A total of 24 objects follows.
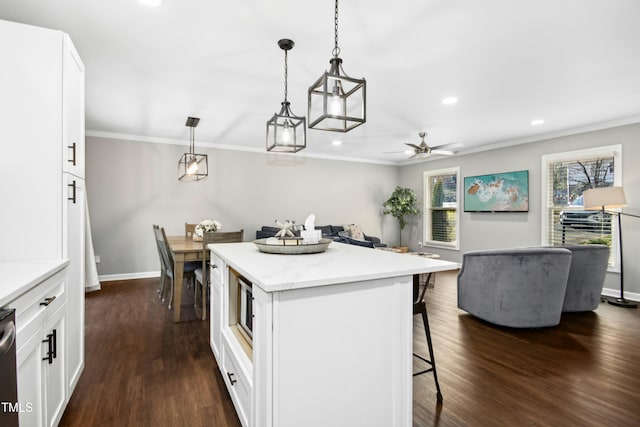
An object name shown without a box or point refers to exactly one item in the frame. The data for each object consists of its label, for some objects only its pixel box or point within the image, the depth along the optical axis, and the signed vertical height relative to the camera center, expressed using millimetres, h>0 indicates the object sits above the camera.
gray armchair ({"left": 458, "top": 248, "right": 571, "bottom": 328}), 3125 -714
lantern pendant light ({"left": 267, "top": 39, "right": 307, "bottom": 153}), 2262 +608
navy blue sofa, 4325 -369
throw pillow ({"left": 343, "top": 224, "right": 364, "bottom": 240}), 6940 -392
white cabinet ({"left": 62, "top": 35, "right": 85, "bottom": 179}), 1728 +596
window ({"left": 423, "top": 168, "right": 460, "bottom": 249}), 6785 +120
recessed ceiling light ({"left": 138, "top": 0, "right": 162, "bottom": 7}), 1938 +1289
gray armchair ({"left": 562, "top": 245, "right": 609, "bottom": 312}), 3570 -720
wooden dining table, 3383 -493
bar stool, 1987 -598
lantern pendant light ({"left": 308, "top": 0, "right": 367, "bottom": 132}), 1546 +600
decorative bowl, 1937 -215
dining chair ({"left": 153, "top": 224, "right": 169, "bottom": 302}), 4057 -746
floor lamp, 3928 +146
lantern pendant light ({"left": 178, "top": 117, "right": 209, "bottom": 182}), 4395 +851
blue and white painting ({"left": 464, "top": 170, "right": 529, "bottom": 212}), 5461 +381
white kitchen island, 1295 -571
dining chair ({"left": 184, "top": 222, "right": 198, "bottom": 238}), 5065 -228
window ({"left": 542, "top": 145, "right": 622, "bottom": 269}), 4508 +305
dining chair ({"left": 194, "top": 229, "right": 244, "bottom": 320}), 3494 -309
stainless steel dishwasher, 992 -514
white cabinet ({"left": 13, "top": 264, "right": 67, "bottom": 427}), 1234 -598
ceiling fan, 4730 +959
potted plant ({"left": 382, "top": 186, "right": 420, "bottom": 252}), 7391 +217
